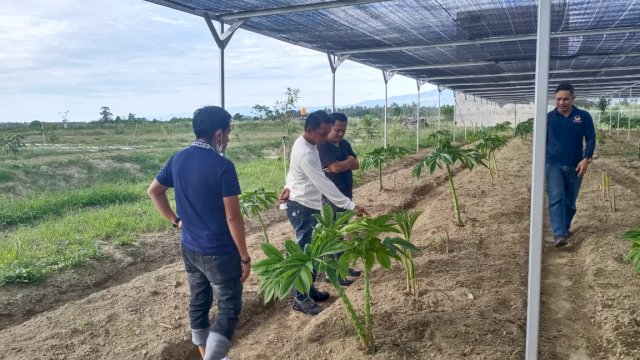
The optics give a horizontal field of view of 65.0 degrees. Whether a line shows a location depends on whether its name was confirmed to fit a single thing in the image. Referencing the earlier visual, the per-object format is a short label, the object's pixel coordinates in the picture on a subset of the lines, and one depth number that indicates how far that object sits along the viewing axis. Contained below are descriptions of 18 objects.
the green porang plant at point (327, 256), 2.44
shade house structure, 2.28
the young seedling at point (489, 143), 7.94
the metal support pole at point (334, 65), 7.58
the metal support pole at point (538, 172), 2.17
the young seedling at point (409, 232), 3.42
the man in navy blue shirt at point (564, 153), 4.90
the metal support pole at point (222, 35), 4.62
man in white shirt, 3.63
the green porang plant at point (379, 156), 7.47
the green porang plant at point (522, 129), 13.71
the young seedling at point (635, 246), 3.12
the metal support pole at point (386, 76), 11.08
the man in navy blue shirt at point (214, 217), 2.66
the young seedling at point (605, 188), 6.75
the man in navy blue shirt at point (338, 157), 4.29
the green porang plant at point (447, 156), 4.76
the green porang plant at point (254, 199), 4.18
